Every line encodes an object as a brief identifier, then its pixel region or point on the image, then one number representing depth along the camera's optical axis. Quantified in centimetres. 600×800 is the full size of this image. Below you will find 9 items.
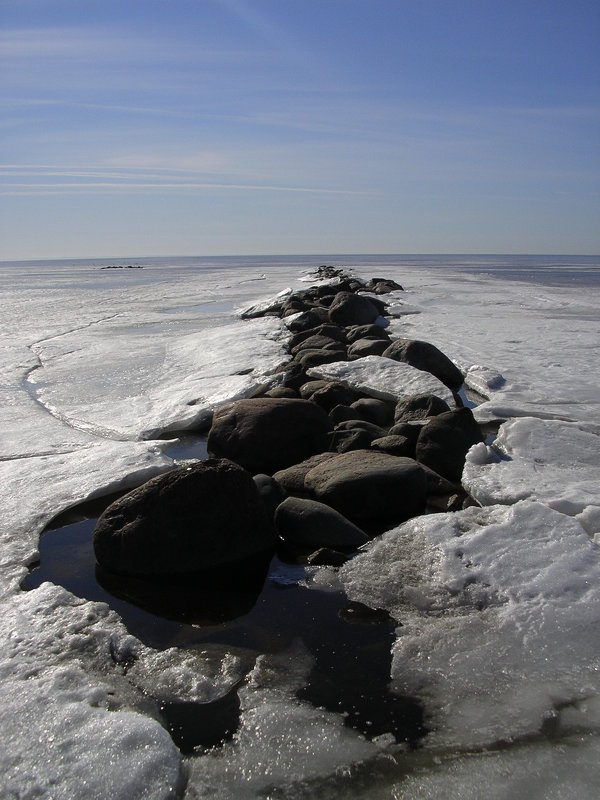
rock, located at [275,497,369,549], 379
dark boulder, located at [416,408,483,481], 487
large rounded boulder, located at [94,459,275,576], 356
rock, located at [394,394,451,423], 582
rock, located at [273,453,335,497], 462
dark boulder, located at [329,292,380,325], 1253
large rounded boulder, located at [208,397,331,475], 520
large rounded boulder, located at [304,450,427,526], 416
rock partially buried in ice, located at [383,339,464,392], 783
